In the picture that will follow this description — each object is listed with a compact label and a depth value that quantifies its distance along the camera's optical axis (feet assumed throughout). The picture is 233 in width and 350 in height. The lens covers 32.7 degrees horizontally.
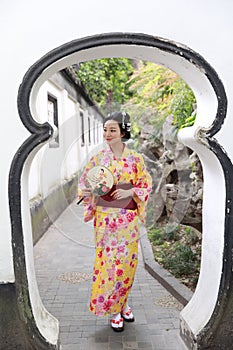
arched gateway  7.82
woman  10.21
